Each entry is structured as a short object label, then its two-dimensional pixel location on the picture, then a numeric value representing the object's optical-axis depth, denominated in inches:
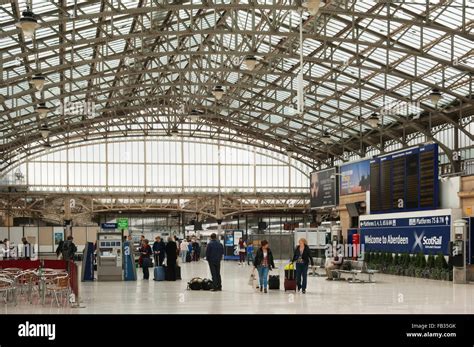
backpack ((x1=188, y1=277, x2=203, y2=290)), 765.9
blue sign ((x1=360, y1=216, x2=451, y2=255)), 952.6
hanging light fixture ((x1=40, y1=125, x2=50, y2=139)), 1193.9
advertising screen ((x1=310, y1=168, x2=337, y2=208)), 1353.3
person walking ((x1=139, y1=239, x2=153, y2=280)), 967.0
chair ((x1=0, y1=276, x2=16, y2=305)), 597.8
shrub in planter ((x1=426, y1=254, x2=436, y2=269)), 967.0
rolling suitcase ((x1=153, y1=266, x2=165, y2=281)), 937.5
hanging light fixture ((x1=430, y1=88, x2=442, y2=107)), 912.9
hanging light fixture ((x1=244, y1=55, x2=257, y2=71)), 803.4
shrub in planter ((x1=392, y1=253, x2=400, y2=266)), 1064.5
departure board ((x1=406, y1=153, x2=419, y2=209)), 1003.3
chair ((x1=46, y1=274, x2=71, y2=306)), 591.7
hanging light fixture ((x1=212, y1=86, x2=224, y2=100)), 941.8
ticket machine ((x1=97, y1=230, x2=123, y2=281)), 924.6
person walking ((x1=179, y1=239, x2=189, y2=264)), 1642.5
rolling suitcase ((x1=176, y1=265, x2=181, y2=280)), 949.3
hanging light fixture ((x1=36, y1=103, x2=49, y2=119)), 975.1
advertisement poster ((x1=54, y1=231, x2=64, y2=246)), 1723.7
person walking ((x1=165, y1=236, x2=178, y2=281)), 930.7
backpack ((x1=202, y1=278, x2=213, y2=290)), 765.3
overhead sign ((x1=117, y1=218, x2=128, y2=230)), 1906.0
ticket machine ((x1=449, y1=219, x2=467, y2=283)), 867.4
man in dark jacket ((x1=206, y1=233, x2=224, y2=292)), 746.2
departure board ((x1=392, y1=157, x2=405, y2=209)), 1040.1
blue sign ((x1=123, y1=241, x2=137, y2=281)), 944.3
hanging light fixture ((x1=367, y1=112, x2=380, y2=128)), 1058.7
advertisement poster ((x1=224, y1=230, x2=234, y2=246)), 1792.6
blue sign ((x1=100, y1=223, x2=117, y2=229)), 961.5
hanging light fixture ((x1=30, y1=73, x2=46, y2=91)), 802.2
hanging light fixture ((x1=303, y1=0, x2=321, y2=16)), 582.1
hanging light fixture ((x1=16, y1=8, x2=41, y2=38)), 616.4
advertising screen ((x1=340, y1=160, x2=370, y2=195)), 1241.4
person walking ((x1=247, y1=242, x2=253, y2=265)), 1521.7
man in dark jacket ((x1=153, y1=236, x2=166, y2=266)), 1019.3
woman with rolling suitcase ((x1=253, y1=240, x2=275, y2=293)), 714.2
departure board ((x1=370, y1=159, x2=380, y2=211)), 1120.8
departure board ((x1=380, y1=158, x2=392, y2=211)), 1084.5
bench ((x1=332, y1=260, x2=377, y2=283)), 901.6
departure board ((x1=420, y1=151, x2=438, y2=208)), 964.6
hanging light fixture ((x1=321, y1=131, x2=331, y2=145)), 1367.2
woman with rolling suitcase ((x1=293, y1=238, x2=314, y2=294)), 716.7
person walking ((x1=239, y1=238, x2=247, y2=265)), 1532.4
